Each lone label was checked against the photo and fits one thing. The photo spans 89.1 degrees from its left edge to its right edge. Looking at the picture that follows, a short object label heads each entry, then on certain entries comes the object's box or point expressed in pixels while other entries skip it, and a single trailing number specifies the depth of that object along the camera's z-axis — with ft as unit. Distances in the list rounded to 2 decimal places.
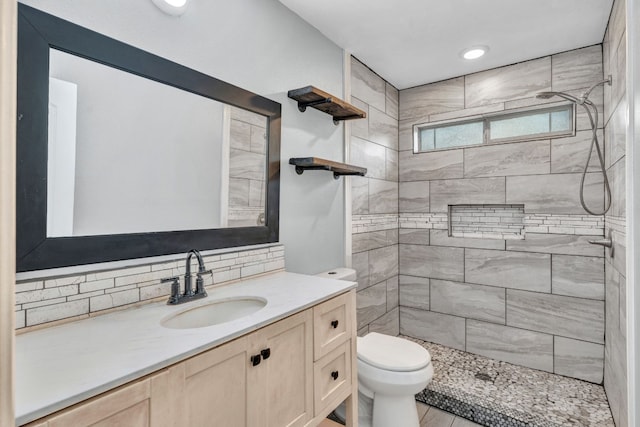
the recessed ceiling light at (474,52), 7.95
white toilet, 5.74
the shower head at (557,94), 6.86
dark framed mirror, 3.29
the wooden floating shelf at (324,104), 6.20
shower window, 8.29
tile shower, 7.66
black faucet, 4.10
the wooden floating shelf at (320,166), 6.08
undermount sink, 4.03
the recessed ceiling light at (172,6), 4.28
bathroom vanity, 2.29
